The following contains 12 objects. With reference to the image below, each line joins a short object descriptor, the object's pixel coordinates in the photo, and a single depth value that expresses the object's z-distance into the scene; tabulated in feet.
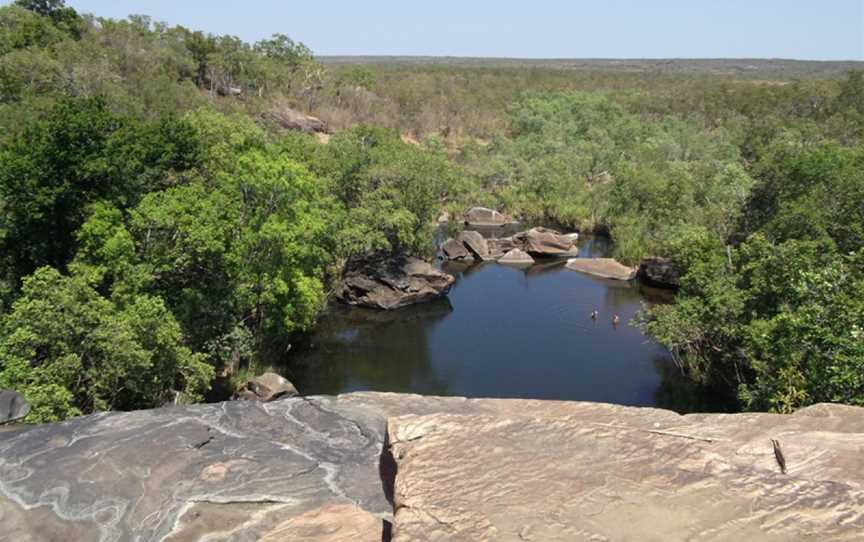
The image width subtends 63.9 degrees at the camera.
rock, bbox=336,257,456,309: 152.15
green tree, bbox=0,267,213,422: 71.41
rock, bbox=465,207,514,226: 226.79
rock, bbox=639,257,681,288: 161.48
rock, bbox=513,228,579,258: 190.60
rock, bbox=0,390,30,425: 54.75
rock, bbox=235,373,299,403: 98.17
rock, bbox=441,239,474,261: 188.85
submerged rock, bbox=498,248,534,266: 185.68
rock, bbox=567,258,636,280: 171.12
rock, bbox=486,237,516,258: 192.85
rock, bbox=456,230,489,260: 189.57
